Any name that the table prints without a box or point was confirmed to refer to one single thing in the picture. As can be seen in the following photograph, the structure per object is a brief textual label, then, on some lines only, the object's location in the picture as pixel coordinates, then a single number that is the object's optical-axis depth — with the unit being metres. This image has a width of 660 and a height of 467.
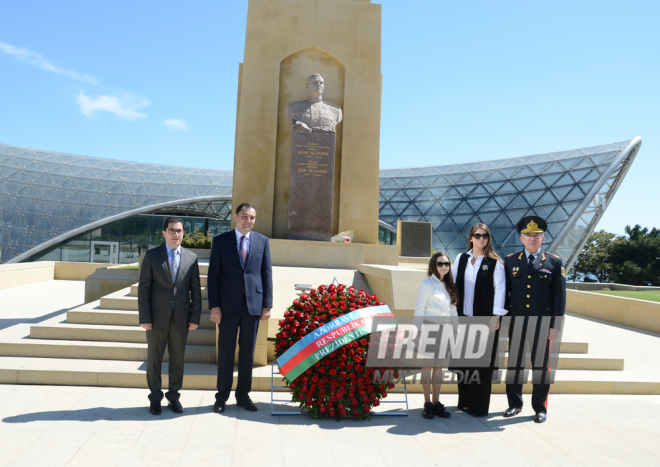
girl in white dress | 4.70
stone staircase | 5.34
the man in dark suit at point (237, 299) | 4.74
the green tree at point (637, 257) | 30.88
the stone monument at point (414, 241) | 17.56
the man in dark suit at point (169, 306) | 4.55
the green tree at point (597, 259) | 34.12
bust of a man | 10.84
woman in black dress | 4.80
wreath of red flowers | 4.50
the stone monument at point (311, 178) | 10.75
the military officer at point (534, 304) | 4.79
